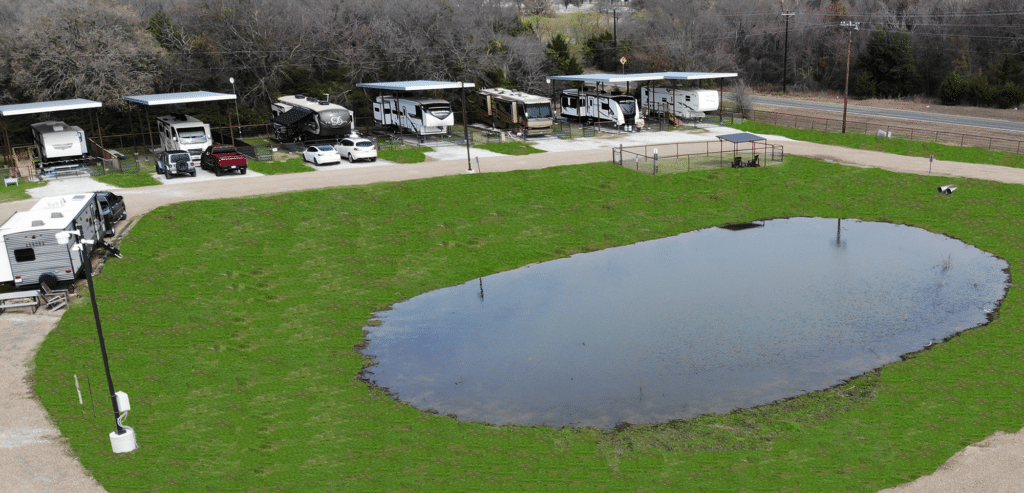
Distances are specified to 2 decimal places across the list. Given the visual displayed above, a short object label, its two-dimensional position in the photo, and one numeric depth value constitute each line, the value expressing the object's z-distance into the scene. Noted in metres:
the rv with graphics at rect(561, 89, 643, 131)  63.36
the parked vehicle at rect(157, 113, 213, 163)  51.41
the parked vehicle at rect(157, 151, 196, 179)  47.38
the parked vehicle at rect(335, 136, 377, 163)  51.59
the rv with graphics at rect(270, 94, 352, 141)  54.94
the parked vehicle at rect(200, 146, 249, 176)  47.75
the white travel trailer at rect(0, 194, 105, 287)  28.83
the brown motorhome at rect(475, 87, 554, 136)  61.28
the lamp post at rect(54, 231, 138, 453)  18.86
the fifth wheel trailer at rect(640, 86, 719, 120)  65.25
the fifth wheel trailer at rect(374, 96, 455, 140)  58.66
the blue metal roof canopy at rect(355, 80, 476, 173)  58.63
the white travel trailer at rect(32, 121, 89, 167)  49.84
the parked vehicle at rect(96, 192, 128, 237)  36.06
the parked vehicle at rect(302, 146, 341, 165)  50.69
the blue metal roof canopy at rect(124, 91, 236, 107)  52.22
